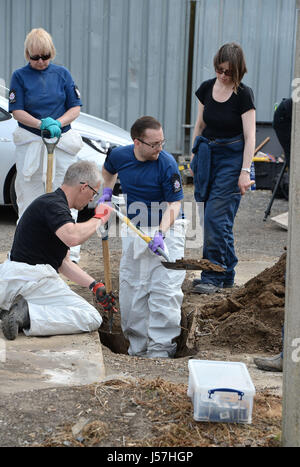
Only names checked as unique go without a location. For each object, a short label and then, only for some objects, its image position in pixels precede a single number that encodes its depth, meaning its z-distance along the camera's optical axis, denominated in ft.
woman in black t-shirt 40.86
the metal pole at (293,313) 18.65
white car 57.16
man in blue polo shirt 35.76
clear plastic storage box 21.50
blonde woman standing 42.19
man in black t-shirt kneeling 31.94
